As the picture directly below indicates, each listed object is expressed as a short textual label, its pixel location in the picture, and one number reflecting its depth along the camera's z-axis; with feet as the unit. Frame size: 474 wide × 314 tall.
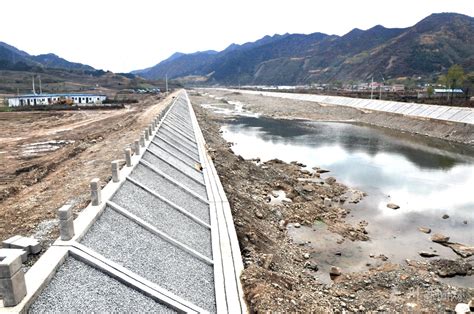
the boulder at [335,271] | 39.39
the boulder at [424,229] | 53.32
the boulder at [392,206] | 62.95
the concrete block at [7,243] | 25.28
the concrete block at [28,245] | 25.61
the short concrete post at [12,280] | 17.84
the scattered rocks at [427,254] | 45.47
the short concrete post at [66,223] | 24.45
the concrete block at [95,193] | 30.55
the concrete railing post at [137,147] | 51.31
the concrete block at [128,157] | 44.14
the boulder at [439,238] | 49.67
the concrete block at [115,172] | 37.22
